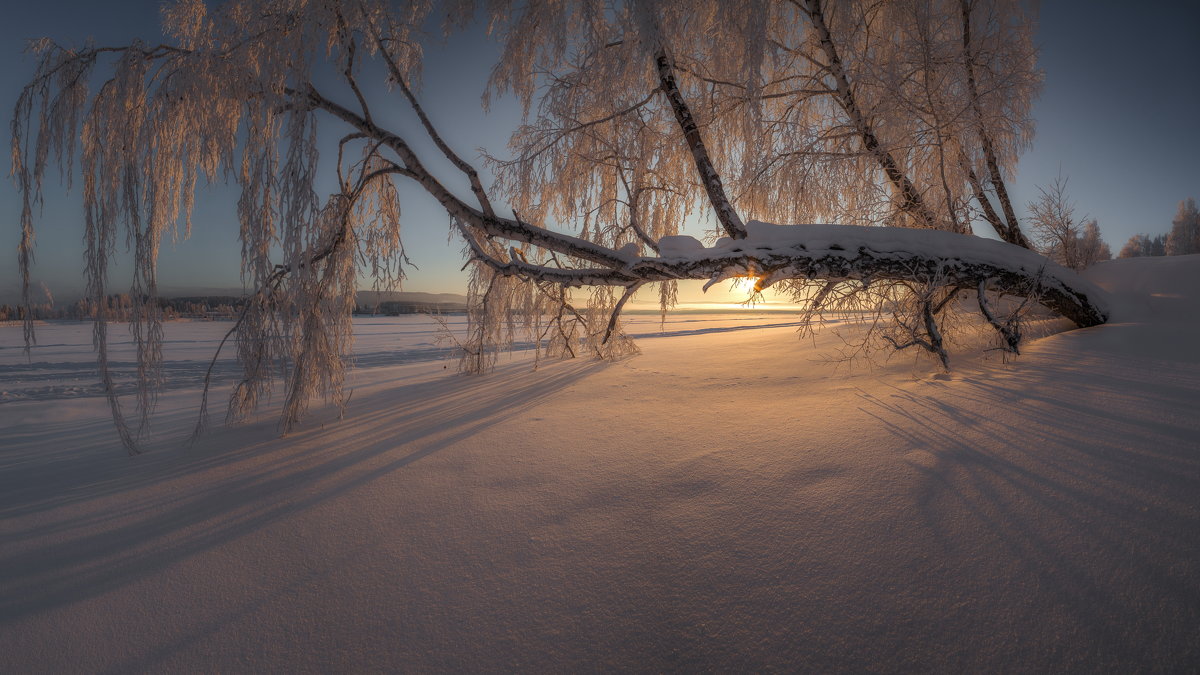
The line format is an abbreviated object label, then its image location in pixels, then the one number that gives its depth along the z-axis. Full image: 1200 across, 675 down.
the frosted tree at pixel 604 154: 2.66
